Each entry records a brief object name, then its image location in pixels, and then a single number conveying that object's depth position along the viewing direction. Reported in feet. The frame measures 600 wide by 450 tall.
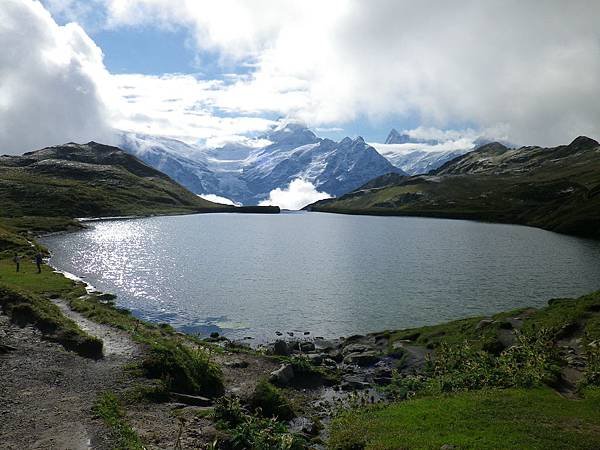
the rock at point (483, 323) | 161.95
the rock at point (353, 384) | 132.77
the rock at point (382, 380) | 136.31
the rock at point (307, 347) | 170.15
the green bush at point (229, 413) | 90.04
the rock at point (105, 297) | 233.76
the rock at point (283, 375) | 131.34
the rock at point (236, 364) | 139.62
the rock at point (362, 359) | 155.22
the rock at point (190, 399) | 102.99
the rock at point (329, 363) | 152.56
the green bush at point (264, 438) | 79.30
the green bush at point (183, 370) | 110.11
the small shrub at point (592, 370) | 100.94
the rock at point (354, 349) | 166.14
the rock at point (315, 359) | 152.05
